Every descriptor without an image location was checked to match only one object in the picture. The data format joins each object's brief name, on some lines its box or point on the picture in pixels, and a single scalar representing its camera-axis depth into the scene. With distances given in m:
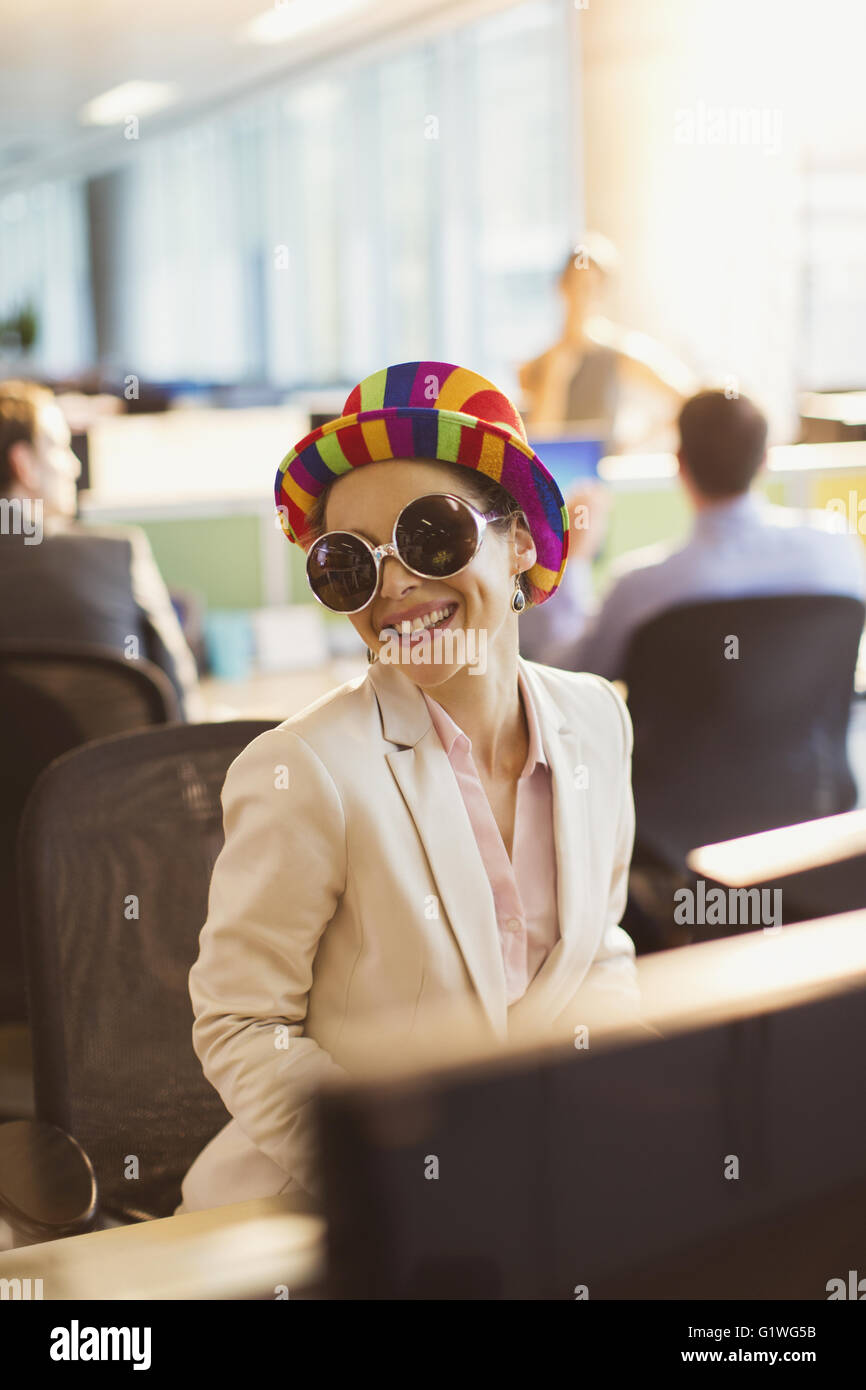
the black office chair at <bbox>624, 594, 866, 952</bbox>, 2.06
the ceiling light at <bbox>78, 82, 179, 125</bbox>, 7.84
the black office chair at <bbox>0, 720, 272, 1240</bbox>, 1.19
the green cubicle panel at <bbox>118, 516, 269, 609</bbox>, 3.10
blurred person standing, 3.66
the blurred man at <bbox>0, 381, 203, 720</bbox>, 2.25
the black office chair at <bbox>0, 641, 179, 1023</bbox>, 1.68
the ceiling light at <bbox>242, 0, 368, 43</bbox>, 5.75
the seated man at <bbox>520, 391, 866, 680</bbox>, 2.28
